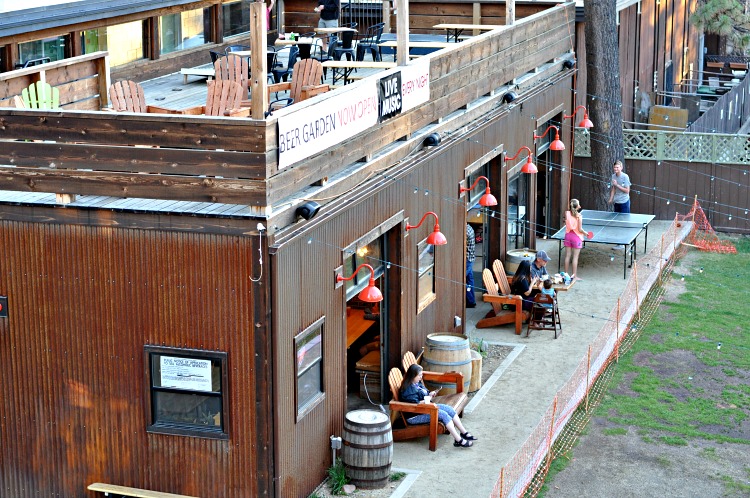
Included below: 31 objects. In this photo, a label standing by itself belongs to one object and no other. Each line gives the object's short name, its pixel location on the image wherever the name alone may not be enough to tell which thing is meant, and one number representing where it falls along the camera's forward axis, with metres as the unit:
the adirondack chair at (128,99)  14.78
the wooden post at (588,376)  17.69
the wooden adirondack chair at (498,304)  20.56
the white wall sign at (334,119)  13.02
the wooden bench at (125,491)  13.39
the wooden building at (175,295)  12.77
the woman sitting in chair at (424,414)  15.80
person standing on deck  24.17
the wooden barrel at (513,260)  22.53
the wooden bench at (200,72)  20.25
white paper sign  13.20
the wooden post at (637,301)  21.92
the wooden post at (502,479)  13.70
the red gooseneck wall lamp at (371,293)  14.24
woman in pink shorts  22.97
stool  17.16
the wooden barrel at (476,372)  17.81
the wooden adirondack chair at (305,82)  16.88
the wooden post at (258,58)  12.31
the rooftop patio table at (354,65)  18.09
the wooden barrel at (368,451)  14.40
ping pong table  23.38
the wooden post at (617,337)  19.69
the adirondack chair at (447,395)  16.38
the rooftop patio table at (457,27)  23.11
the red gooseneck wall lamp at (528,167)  21.89
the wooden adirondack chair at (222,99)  15.21
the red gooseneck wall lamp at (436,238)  16.56
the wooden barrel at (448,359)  17.20
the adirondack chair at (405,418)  15.76
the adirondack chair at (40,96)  14.80
